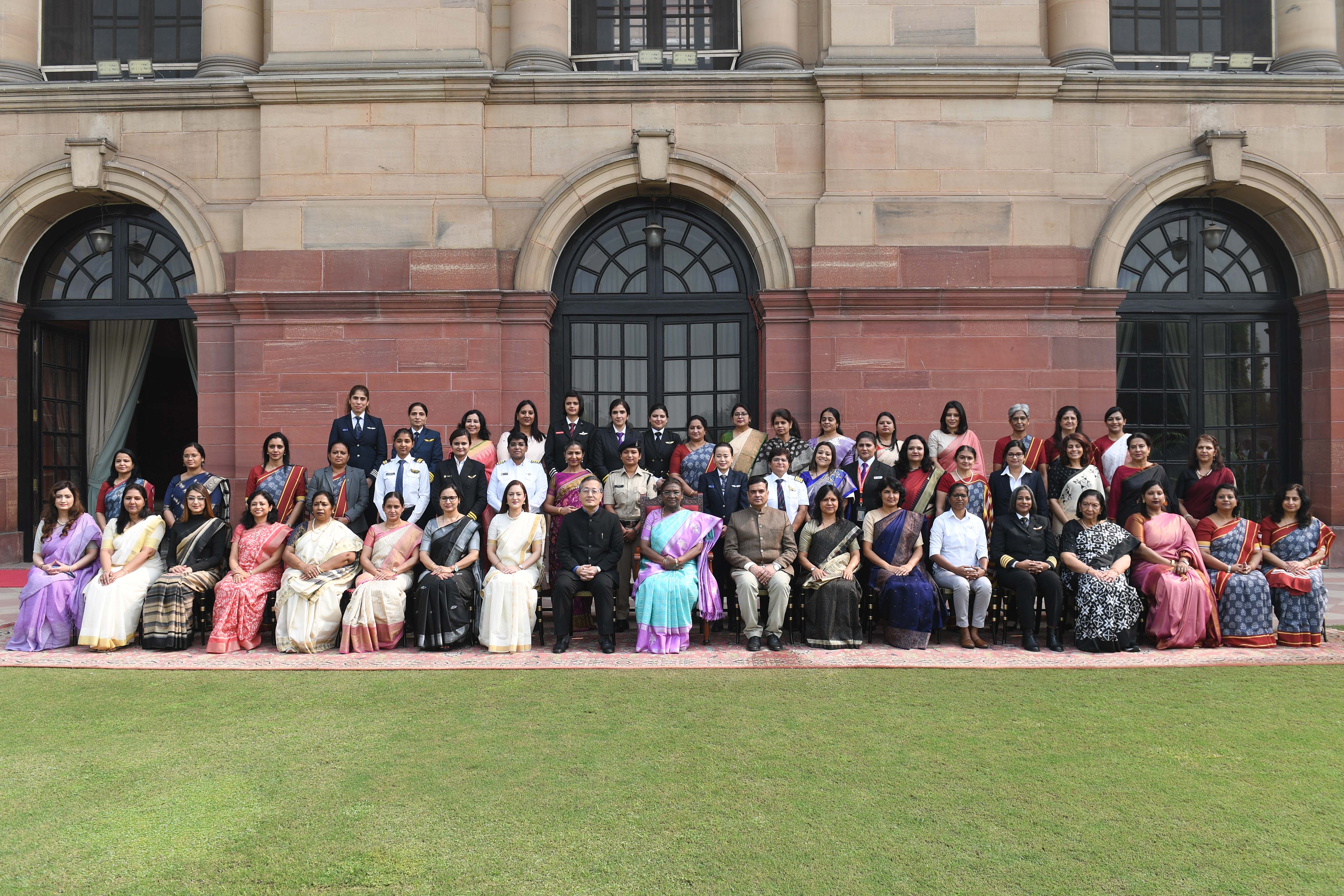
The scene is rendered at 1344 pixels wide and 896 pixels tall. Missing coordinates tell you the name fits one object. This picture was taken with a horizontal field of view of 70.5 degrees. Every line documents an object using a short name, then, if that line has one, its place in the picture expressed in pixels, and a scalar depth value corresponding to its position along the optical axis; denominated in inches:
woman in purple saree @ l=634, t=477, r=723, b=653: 281.7
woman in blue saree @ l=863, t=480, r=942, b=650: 283.7
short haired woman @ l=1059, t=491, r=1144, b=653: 278.8
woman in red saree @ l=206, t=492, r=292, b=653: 284.7
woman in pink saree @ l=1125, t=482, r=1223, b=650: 282.2
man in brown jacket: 282.4
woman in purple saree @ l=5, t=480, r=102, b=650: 286.8
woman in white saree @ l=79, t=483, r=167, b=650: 283.6
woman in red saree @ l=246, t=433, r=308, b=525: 318.0
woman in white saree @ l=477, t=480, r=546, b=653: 282.2
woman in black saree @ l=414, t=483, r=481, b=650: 281.1
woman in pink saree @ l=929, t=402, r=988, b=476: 325.1
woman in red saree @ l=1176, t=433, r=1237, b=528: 310.5
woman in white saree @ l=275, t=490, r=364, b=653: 281.6
